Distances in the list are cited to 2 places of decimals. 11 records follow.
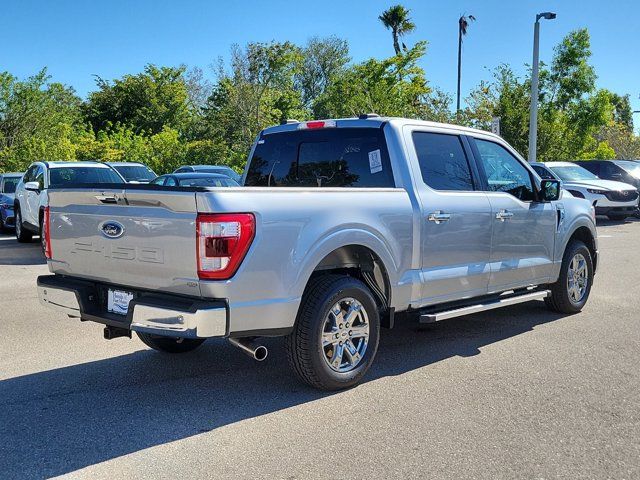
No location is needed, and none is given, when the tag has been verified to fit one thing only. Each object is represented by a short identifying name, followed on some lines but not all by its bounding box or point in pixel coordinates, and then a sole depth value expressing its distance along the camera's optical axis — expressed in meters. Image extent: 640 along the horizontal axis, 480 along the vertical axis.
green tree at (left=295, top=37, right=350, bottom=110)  54.78
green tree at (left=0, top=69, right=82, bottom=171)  29.44
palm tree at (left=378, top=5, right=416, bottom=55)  54.62
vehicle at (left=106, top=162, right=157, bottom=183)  16.08
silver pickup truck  4.06
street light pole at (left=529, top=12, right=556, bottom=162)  21.94
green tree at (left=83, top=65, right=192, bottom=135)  40.53
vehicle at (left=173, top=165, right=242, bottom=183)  20.18
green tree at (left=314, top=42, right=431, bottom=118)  30.28
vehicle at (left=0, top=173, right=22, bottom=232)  16.94
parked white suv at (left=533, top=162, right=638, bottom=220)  18.59
